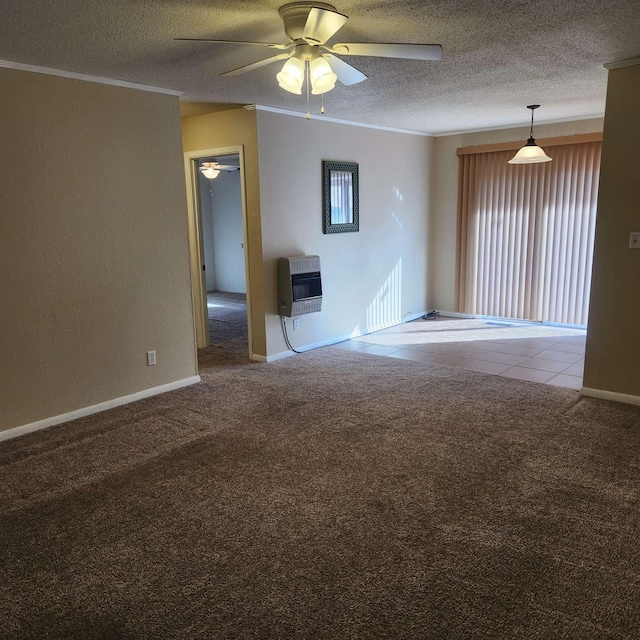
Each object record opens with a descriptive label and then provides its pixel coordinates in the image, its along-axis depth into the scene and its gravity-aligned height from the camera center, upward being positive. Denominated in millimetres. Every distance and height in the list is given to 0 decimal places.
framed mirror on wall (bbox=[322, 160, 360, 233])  5523 +201
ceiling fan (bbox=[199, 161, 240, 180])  7227 +666
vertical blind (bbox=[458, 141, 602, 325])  6051 -245
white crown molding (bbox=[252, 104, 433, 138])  4845 +959
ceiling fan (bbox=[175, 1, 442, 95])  2449 +773
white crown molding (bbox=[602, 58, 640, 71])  3539 +942
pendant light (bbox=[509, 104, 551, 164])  5199 +539
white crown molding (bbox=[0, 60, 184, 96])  3302 +939
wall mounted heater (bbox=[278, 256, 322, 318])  5094 -628
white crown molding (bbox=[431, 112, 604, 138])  5852 +988
